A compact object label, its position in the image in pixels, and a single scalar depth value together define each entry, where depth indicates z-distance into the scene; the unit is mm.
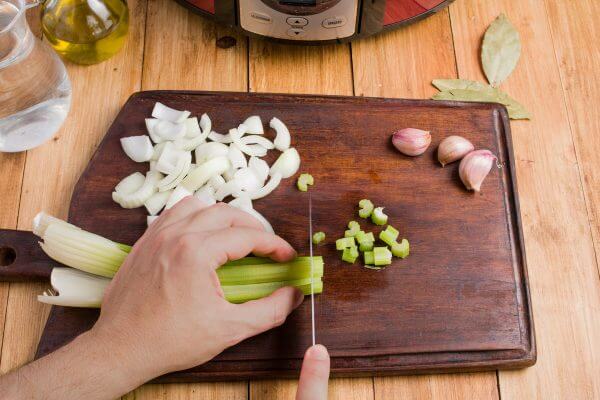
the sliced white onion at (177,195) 637
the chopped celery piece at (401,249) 631
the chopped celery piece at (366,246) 632
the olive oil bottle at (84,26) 686
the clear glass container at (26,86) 636
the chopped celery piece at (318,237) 635
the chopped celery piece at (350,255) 629
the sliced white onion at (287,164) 655
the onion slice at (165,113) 671
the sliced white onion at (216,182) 650
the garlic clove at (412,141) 655
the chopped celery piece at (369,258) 630
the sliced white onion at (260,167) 657
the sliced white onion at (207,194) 641
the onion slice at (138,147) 657
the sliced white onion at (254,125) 667
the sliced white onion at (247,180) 649
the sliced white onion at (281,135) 664
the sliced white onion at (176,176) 644
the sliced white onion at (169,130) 660
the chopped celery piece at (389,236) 635
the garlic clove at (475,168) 649
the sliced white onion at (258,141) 665
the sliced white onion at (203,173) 646
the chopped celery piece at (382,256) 628
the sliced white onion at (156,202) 640
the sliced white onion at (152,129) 663
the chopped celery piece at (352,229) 638
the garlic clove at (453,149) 658
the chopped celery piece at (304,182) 652
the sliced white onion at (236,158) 657
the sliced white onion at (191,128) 664
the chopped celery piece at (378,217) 641
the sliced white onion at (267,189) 648
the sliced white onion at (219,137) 664
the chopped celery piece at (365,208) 644
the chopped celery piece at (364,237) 632
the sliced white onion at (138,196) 638
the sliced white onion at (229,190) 646
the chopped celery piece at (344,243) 631
